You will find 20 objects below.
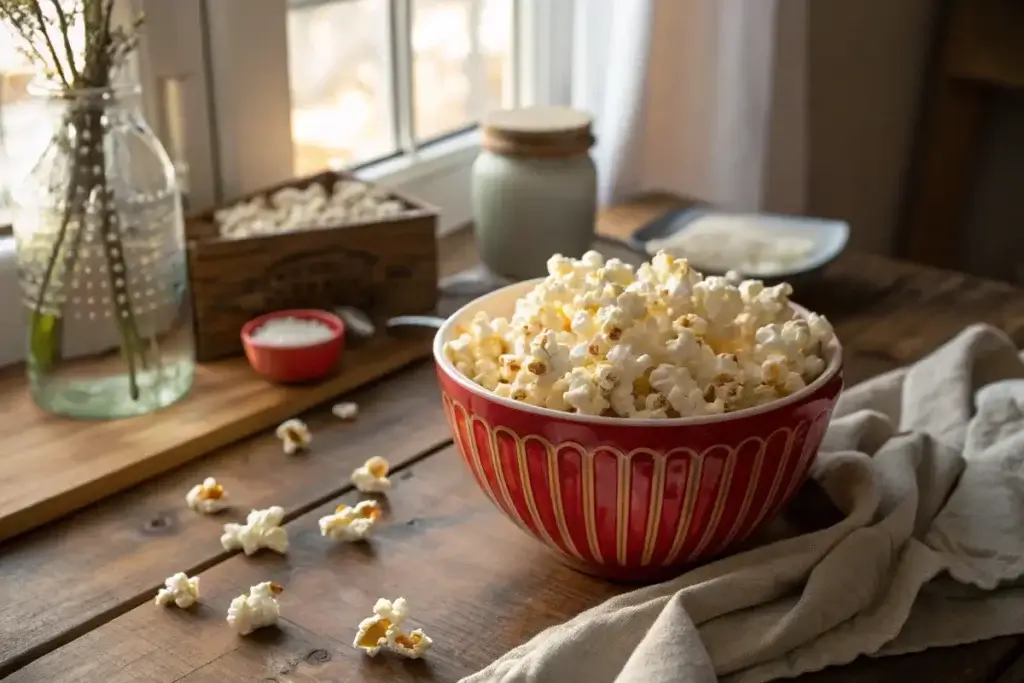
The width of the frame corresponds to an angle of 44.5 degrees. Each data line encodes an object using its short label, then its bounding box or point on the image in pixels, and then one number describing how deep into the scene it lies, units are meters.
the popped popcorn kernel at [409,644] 0.76
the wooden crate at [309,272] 1.12
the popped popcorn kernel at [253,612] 0.79
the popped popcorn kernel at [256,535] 0.88
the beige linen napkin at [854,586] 0.73
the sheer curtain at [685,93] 1.57
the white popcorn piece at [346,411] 1.08
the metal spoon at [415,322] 1.13
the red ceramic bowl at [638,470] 0.74
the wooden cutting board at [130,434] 0.92
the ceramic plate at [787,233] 1.28
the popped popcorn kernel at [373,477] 0.96
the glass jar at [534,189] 1.29
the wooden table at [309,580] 0.76
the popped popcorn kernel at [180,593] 0.81
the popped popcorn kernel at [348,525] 0.89
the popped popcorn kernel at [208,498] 0.92
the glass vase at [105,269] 1.00
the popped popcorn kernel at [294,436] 1.02
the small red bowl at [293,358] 1.08
